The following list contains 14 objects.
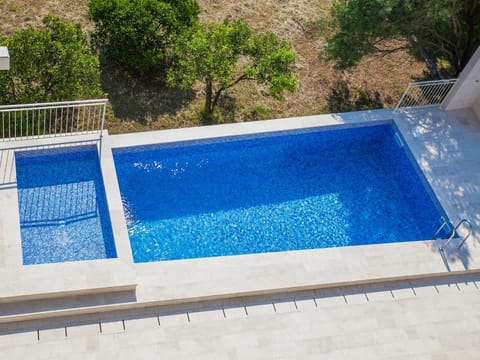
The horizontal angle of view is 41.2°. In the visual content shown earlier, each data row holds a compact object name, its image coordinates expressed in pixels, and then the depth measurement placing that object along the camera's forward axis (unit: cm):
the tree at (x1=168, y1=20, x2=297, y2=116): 1238
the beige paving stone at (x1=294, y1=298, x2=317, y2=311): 1014
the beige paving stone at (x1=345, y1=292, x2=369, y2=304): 1035
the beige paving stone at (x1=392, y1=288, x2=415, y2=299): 1055
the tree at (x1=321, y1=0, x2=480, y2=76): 1245
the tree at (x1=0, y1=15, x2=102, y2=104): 1158
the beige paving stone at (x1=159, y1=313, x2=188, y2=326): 965
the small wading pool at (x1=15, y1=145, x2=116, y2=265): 1021
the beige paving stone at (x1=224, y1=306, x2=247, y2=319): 988
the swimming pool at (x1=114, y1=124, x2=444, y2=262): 1120
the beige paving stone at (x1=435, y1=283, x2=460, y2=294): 1078
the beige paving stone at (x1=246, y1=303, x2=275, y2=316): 998
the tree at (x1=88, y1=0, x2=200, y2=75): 1279
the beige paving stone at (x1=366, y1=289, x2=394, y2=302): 1046
